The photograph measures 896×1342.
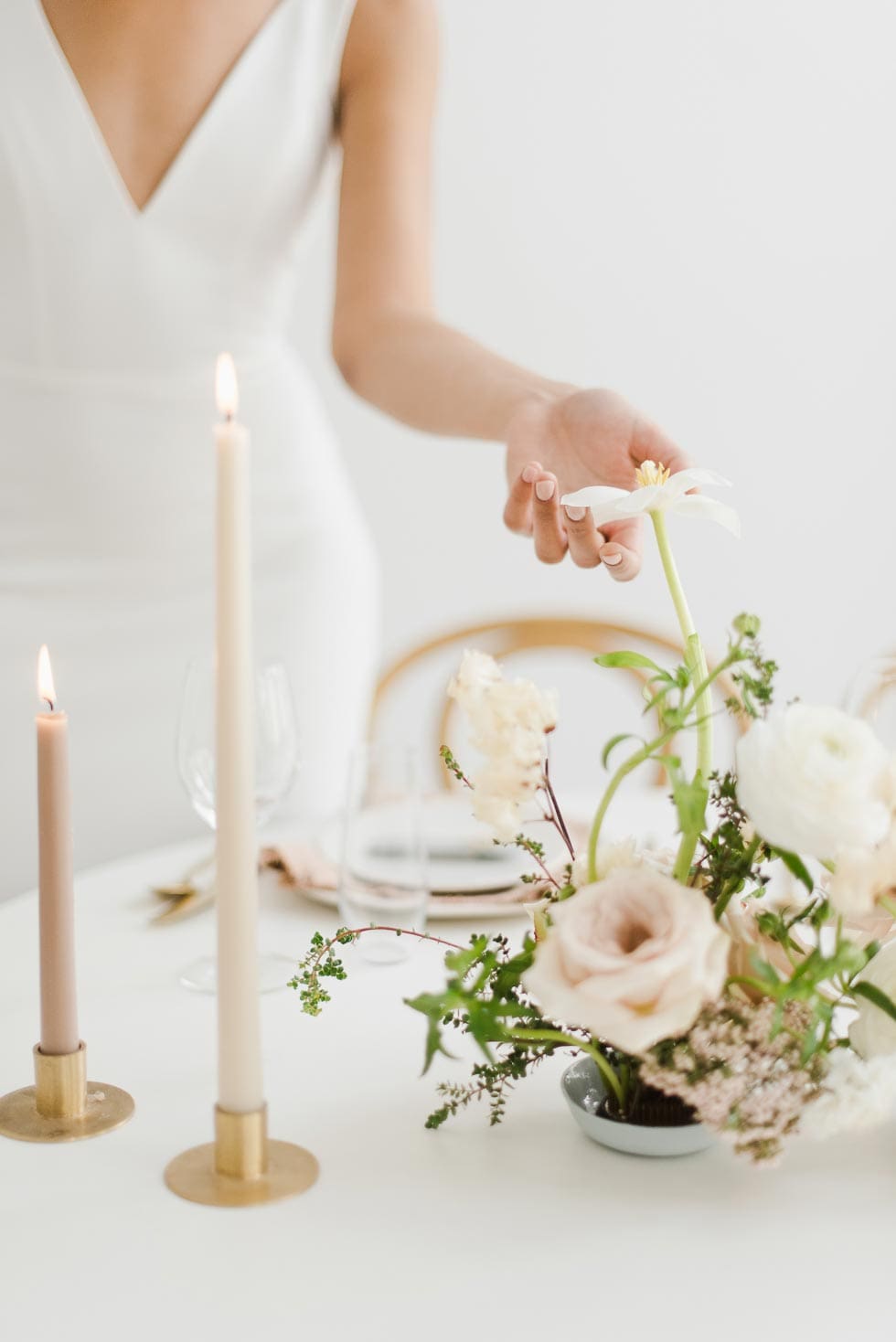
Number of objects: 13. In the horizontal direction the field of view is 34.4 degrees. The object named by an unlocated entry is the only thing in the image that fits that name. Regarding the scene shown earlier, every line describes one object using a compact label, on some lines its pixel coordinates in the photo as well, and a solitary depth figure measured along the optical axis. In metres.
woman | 1.60
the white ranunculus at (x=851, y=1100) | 0.64
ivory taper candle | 0.61
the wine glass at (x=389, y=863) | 1.08
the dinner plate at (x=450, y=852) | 1.08
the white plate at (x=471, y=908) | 1.11
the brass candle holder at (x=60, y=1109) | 0.76
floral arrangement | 0.58
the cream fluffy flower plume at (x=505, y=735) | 0.65
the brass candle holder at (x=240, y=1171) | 0.68
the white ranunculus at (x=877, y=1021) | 0.68
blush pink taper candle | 0.73
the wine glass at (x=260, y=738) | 1.07
